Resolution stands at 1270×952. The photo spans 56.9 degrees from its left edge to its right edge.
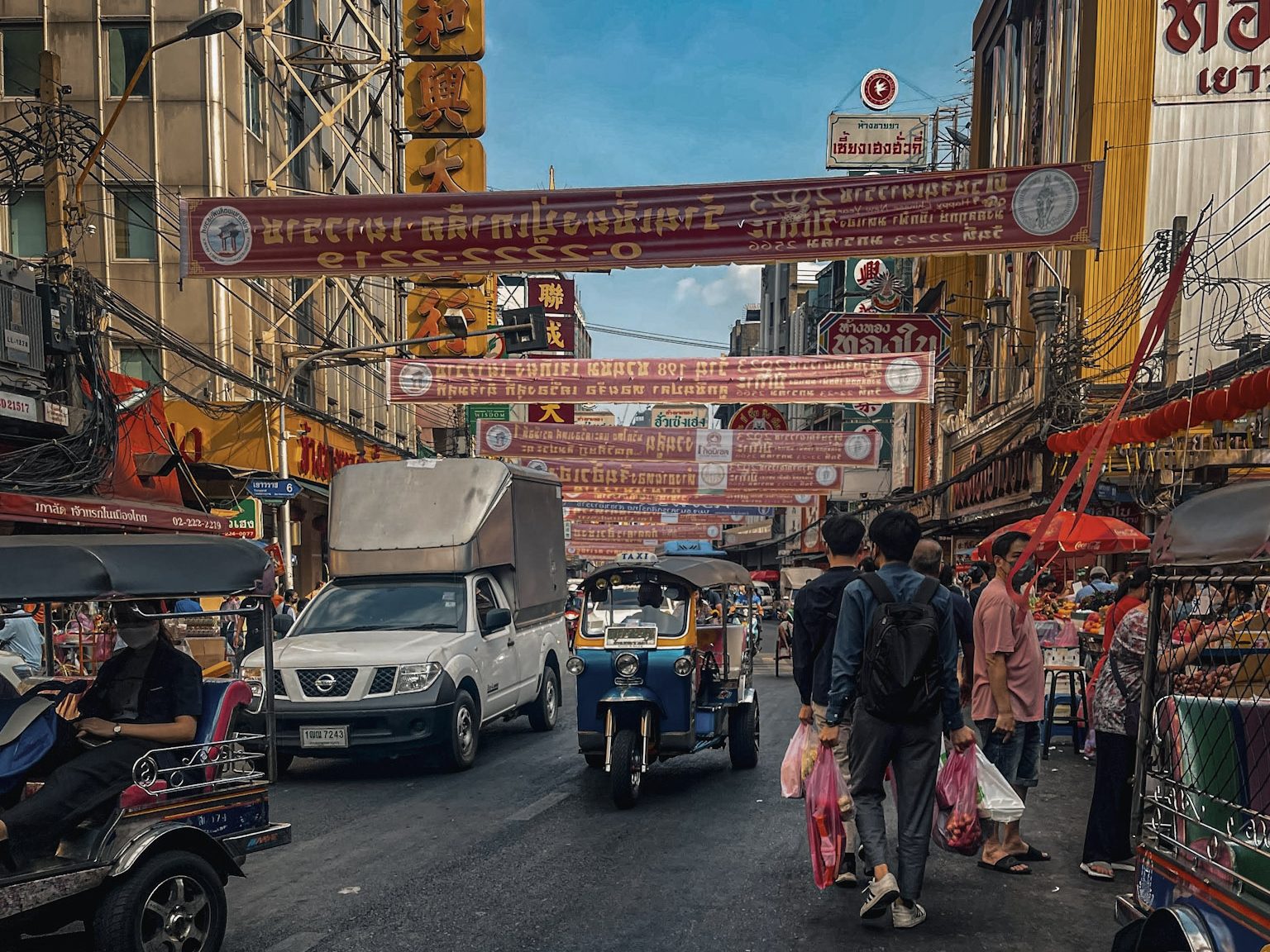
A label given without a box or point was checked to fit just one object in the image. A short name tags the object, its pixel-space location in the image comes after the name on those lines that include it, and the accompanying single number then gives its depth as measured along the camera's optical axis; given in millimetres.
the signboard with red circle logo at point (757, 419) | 34844
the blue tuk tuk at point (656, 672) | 9422
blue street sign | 19062
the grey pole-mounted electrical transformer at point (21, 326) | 15539
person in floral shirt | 6750
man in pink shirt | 7199
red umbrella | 13805
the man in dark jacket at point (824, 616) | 7027
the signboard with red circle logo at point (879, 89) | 54844
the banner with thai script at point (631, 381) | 19375
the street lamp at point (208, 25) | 11953
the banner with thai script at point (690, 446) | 26938
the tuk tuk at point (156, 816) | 5012
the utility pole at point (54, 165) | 14242
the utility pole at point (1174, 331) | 17938
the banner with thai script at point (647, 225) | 10805
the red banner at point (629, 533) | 50188
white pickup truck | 10766
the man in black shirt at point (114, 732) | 5094
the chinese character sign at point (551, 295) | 42034
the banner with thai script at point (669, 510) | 37500
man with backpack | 5910
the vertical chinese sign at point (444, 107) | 25828
